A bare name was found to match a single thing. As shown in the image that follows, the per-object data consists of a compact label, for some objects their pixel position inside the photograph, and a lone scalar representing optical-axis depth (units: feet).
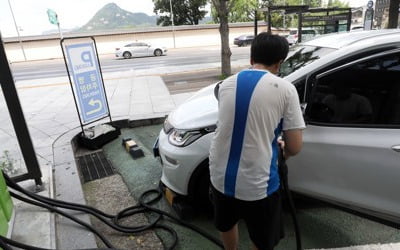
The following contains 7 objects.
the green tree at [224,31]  31.94
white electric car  7.07
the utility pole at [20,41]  103.19
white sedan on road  82.58
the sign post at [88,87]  14.98
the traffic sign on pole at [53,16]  58.54
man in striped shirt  4.88
